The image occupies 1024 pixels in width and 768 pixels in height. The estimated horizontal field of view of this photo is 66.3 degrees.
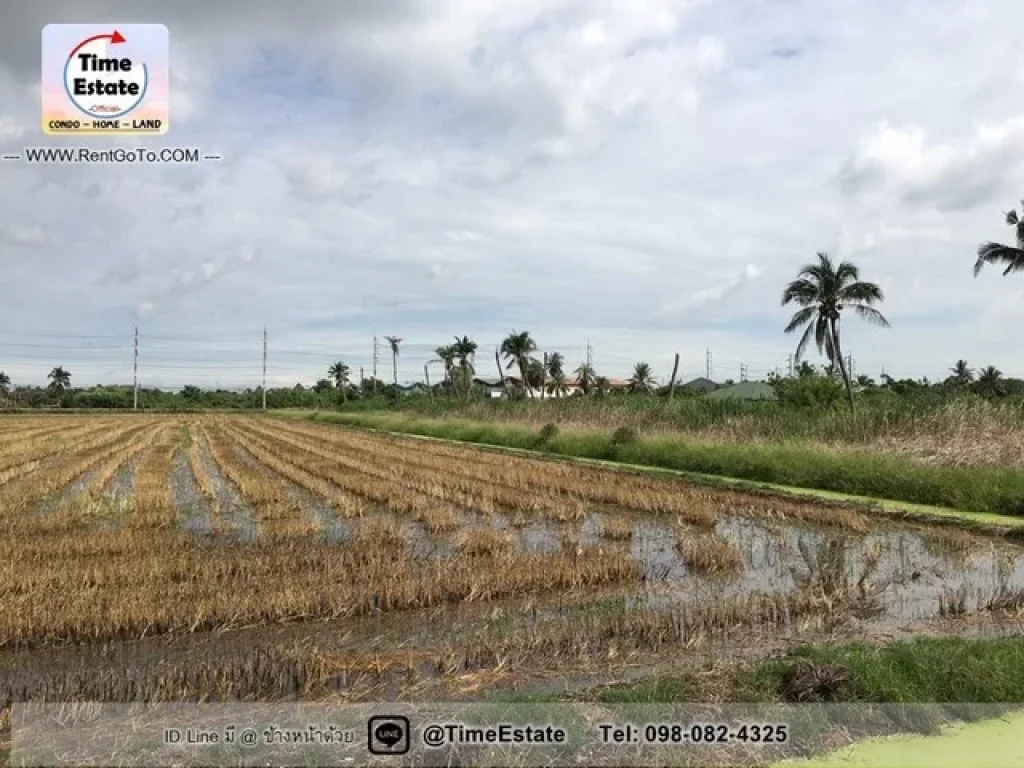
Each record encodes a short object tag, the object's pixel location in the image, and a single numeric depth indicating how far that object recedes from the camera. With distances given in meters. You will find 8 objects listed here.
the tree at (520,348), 56.25
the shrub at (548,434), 26.09
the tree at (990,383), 45.64
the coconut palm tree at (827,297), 25.78
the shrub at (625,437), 22.23
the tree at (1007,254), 23.88
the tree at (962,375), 56.62
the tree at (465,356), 62.19
